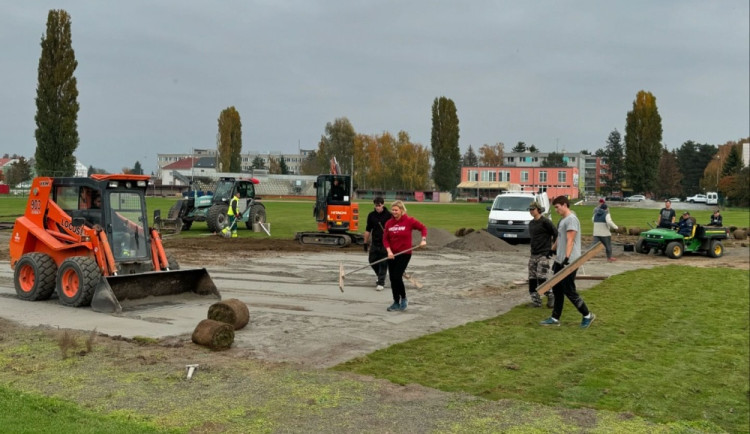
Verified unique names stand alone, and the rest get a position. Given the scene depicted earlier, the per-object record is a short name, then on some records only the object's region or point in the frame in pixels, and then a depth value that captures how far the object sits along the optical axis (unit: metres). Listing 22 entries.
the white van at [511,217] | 25.29
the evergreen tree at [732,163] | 100.06
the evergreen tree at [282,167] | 141.50
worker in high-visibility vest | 26.90
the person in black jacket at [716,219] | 24.50
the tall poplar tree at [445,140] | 95.75
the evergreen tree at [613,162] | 128.75
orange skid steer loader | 11.46
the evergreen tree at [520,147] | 169.38
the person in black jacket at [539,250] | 11.74
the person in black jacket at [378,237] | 13.79
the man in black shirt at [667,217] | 22.91
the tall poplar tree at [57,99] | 55.81
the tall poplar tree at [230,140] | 105.94
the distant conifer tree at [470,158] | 188.15
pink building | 115.62
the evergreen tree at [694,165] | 138.75
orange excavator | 24.61
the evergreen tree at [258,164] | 160.12
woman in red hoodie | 11.36
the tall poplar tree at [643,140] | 88.81
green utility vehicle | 22.05
